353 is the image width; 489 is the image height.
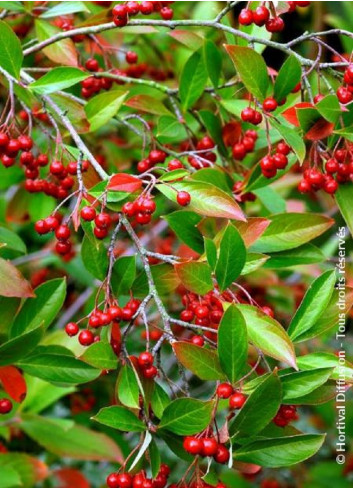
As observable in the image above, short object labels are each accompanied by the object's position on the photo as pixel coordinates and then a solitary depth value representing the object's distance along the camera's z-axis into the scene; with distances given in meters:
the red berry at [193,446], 0.87
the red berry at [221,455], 0.88
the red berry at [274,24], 1.06
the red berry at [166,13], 1.26
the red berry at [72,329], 1.03
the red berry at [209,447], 0.87
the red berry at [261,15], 1.05
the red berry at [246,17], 1.07
